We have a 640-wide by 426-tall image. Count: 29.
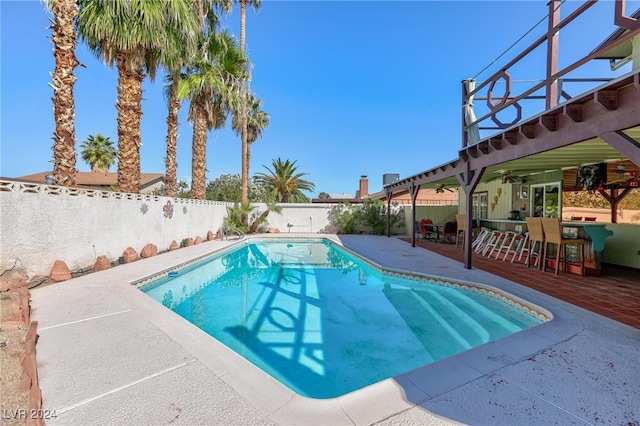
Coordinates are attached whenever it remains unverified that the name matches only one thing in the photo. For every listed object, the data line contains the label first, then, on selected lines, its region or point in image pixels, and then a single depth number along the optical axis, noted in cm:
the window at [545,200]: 930
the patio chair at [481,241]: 1057
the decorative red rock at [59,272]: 608
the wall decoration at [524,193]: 1063
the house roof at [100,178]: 2680
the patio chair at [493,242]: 983
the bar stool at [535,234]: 707
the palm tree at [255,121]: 2225
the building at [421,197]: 2941
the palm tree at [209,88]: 1264
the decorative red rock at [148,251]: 926
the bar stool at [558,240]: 649
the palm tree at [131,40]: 767
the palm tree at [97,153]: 3091
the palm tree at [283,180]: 2636
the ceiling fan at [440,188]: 1444
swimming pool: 392
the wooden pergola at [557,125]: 347
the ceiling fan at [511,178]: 1033
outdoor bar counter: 657
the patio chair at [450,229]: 1335
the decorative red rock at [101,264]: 727
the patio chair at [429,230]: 1445
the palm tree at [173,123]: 1165
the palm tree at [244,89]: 1495
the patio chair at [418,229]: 1481
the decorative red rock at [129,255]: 836
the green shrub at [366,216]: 1736
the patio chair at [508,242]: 891
